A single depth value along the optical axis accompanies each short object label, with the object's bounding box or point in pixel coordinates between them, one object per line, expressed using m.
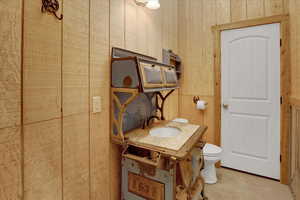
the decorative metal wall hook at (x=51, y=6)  0.85
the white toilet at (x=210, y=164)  1.96
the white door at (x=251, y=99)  2.08
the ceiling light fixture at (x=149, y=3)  1.55
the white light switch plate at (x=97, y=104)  1.15
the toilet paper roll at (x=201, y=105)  2.43
